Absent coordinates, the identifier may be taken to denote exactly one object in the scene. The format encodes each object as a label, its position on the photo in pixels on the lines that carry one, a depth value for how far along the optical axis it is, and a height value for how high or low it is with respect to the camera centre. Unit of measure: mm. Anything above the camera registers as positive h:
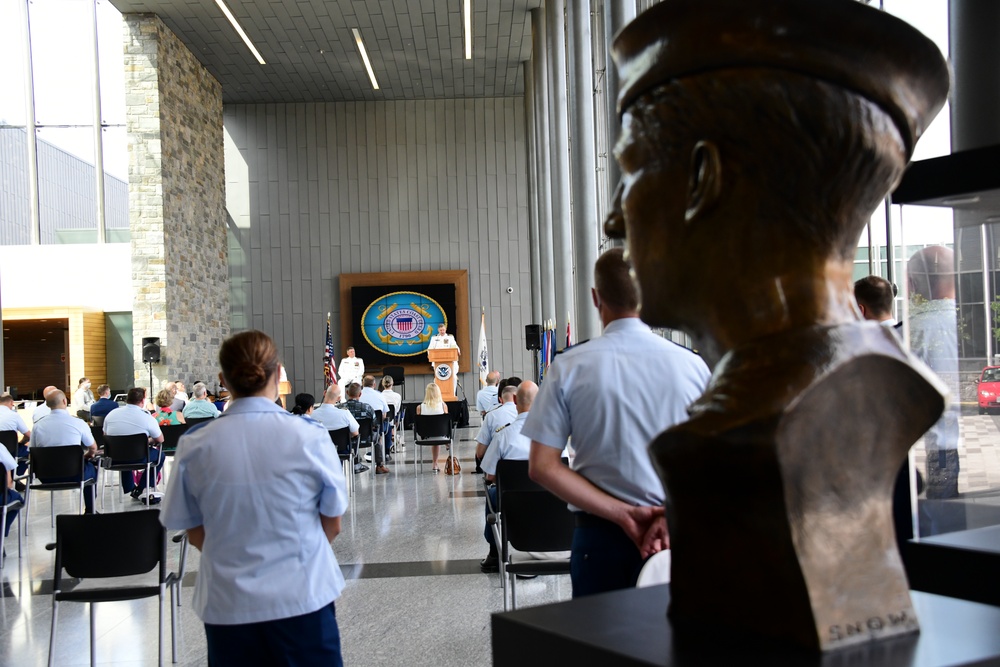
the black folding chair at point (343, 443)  9250 -1080
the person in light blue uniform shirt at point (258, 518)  2420 -494
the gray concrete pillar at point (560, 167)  15023 +2857
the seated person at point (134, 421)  8750 -741
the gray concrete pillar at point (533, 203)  21516 +3314
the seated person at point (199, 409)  10445 -772
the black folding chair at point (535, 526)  4203 -910
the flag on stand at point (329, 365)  19000 -546
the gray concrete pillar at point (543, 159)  18031 +3625
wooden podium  18350 -713
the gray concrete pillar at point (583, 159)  11898 +2351
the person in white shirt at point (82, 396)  15516 -860
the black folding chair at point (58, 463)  7445 -971
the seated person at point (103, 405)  10891 -725
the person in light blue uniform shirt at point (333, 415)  9352 -791
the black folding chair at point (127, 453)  8492 -1032
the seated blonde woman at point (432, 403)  11525 -865
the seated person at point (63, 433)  7789 -746
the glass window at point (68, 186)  18797 +3397
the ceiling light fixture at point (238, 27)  17364 +6506
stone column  17266 +2917
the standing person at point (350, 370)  18812 -650
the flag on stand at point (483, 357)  19847 -481
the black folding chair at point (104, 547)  3906 -883
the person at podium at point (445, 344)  18531 -153
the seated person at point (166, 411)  10922 -839
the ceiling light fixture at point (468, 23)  17750 +6546
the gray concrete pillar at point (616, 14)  8094 +2914
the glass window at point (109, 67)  18484 +5820
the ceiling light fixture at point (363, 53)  19047 +6399
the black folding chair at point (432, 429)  10914 -1133
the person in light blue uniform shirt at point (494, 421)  7016 -676
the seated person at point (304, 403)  8227 -589
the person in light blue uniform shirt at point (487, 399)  11841 -849
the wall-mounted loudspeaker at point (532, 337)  18078 -62
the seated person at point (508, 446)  5828 -743
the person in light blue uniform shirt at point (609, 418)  2139 -210
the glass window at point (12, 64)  18203 +5830
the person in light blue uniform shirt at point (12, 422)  9156 -760
